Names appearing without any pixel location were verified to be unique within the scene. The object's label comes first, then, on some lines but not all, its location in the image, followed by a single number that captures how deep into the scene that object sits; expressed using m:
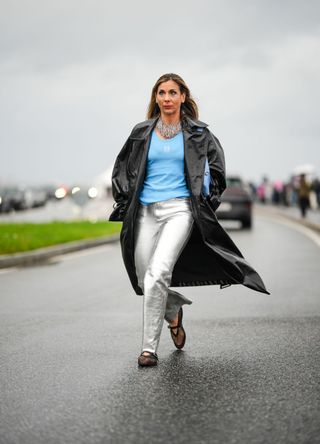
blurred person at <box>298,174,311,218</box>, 29.27
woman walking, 5.60
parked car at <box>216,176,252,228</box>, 25.39
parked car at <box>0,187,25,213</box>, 55.45
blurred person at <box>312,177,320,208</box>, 44.41
